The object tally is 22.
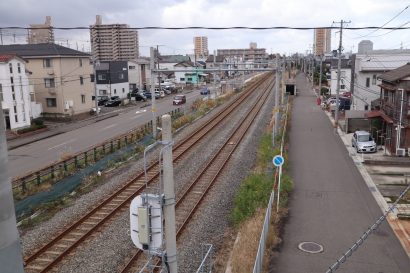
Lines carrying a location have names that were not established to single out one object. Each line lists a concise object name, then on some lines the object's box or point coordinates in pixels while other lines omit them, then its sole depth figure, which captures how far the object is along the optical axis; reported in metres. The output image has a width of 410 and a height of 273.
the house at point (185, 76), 91.44
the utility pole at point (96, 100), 41.67
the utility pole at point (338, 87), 30.14
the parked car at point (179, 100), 49.97
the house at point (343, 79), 49.07
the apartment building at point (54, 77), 39.91
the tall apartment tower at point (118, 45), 175.25
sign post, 14.21
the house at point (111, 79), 57.03
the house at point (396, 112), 21.59
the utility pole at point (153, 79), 24.94
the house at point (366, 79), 36.45
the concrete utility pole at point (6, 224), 3.05
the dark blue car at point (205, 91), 62.45
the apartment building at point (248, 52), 172.07
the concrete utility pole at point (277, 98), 24.20
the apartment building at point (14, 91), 33.00
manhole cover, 11.09
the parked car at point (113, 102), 50.88
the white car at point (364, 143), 23.05
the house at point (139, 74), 65.00
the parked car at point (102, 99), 52.36
